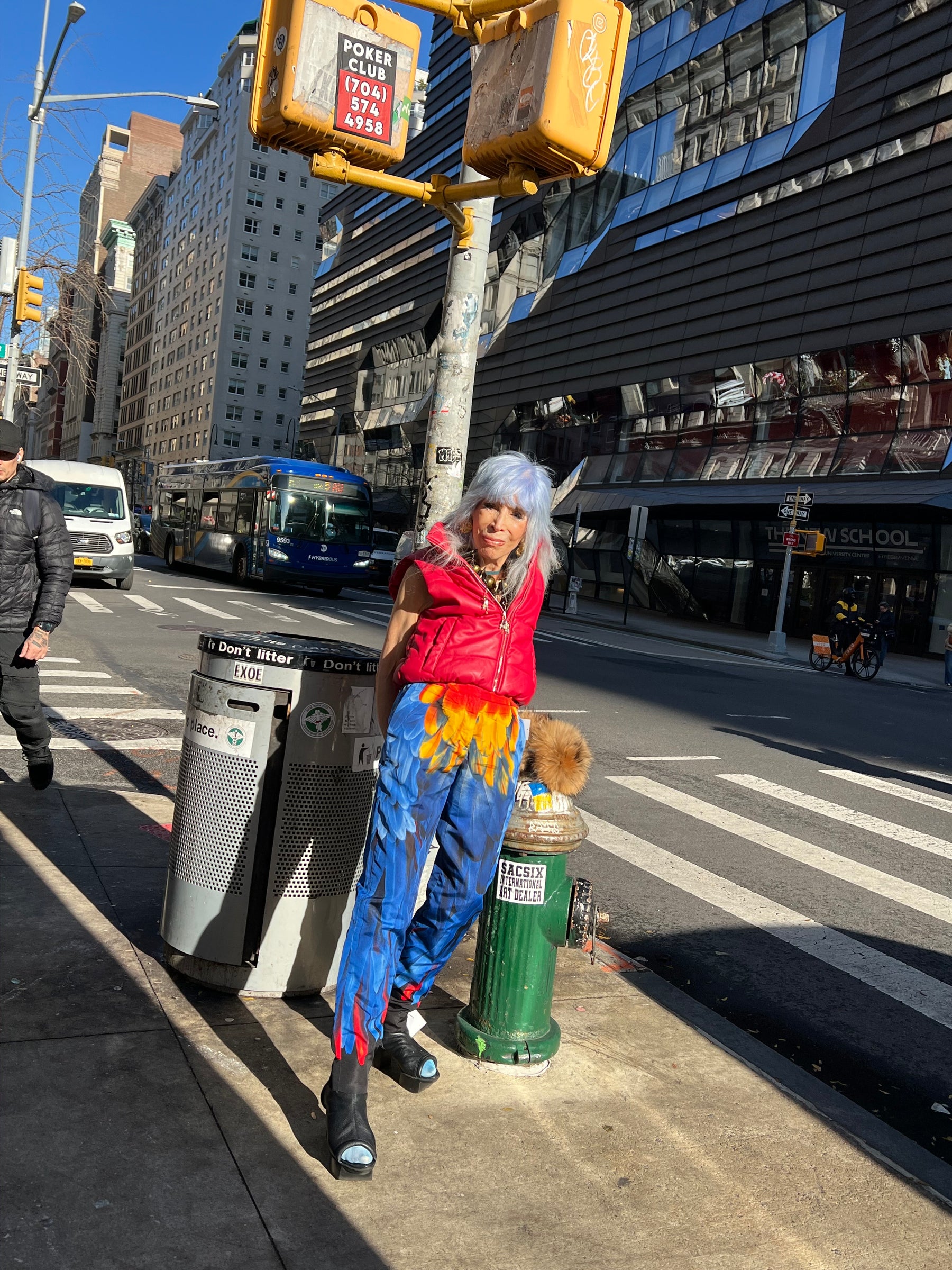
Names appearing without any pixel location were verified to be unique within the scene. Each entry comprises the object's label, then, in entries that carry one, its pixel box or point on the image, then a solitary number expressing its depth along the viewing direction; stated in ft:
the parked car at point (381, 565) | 116.37
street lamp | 71.41
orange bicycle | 69.87
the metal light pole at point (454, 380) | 14.84
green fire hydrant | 11.28
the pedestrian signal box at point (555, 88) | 10.89
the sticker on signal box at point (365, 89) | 12.40
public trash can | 11.75
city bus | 84.79
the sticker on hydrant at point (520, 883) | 11.37
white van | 65.77
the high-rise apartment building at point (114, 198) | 493.77
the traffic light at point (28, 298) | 70.23
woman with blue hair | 9.94
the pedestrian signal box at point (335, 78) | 12.05
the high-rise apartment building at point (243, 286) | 329.93
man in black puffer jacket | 18.21
